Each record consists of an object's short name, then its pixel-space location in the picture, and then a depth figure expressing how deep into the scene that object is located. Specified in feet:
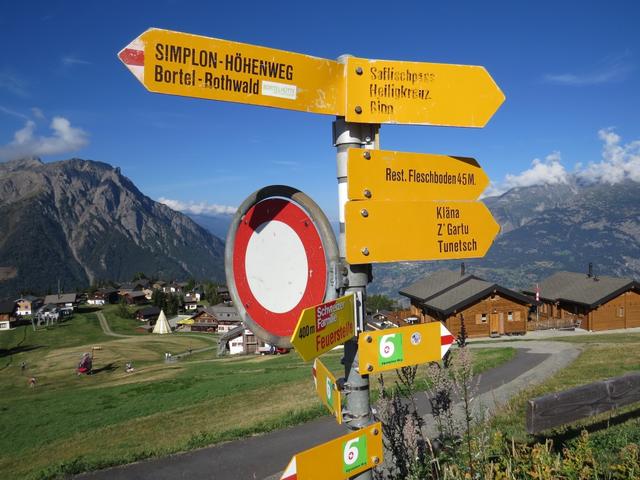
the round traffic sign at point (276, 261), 10.09
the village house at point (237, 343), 200.03
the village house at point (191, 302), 425.69
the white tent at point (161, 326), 313.53
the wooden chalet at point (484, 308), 130.41
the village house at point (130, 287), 505.74
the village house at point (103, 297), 475.31
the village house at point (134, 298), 458.50
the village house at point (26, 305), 411.75
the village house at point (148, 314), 365.20
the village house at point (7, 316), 347.15
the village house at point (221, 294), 434.30
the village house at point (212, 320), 323.37
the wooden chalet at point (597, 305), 141.28
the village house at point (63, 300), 424.05
